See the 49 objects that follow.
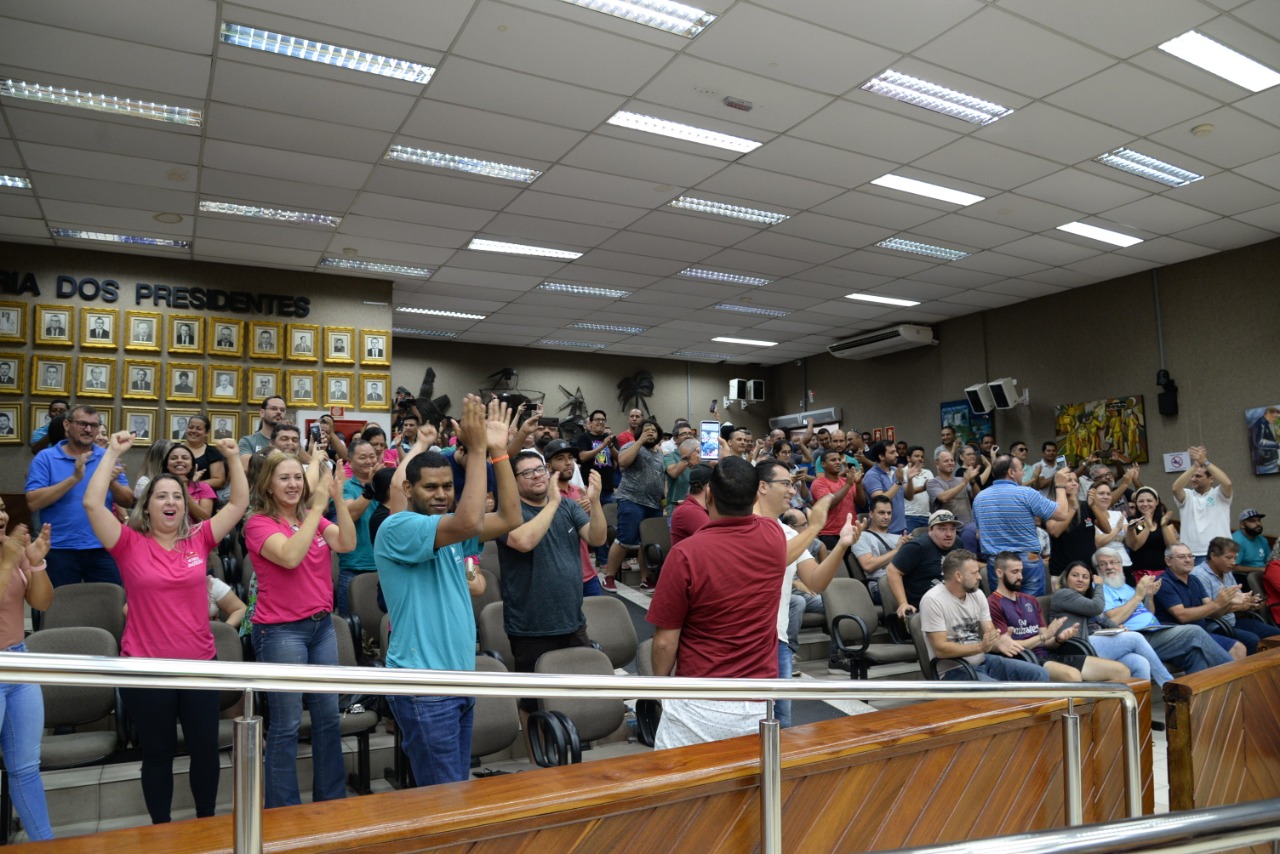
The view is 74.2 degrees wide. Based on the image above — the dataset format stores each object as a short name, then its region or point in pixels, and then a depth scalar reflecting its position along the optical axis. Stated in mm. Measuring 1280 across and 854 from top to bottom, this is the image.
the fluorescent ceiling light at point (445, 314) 11664
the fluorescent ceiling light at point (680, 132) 6109
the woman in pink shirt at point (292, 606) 3031
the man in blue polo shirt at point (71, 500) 4660
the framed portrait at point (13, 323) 8219
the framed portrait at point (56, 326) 8352
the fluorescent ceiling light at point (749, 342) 14188
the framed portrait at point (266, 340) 9312
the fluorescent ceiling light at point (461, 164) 6594
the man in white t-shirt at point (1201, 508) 7766
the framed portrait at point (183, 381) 8922
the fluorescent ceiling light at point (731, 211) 7801
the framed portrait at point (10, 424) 8219
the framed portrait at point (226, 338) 9125
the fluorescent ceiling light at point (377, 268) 9273
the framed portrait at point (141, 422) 8742
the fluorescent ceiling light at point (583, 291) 10531
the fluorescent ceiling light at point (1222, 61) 5266
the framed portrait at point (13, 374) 8234
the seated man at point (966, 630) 4676
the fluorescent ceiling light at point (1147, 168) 6988
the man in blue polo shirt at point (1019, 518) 5984
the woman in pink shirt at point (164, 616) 2918
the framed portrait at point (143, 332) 8727
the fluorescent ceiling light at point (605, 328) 12824
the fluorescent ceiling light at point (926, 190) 7340
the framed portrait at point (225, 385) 9133
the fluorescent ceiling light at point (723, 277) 10039
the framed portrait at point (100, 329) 8539
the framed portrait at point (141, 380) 8727
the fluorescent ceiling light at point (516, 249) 8820
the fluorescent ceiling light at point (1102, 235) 8680
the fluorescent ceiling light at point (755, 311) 11766
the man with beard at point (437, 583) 2506
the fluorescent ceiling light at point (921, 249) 9018
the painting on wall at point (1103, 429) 10562
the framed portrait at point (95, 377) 8523
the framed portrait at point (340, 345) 9672
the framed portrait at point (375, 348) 9891
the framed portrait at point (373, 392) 9859
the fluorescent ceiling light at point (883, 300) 11305
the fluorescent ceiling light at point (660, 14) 4773
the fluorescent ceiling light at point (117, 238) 8016
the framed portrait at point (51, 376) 8359
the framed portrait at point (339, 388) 9648
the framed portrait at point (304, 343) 9500
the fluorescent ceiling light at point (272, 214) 7516
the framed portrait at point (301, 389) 9469
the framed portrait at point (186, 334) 8930
